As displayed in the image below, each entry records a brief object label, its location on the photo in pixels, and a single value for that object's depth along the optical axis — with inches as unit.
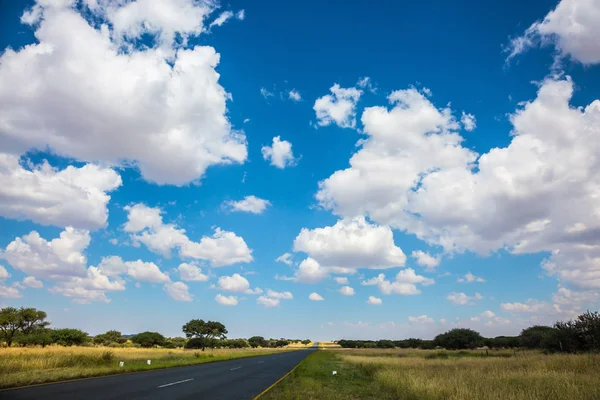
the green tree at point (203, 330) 3543.3
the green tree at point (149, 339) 3449.8
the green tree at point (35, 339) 1969.7
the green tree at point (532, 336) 2254.9
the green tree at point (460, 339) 3038.9
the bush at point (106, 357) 1031.6
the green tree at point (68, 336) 2087.8
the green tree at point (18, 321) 2117.4
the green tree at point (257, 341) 7000.0
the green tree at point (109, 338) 3388.3
